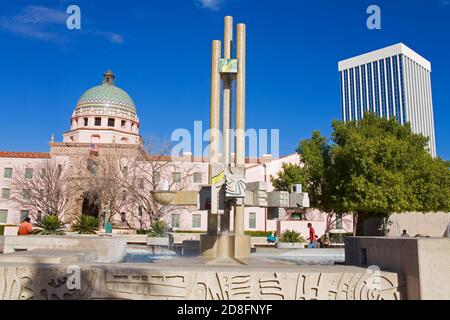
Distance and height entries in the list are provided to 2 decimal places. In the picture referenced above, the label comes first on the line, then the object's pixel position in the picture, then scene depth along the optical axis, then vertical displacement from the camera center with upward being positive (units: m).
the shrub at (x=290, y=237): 24.78 -0.69
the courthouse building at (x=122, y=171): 40.81 +5.16
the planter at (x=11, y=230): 26.71 -0.46
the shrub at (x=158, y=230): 24.83 -0.34
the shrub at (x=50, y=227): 17.59 -0.15
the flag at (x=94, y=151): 44.43 +7.82
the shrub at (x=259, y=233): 39.26 -0.74
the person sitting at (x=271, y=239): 28.05 -0.92
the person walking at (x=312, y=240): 20.12 -0.72
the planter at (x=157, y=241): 21.98 -0.90
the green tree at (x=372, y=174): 22.31 +3.02
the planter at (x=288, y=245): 22.77 -1.09
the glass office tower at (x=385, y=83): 105.00 +37.50
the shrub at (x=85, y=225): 21.06 -0.07
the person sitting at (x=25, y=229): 14.37 -0.21
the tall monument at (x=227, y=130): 13.22 +3.30
